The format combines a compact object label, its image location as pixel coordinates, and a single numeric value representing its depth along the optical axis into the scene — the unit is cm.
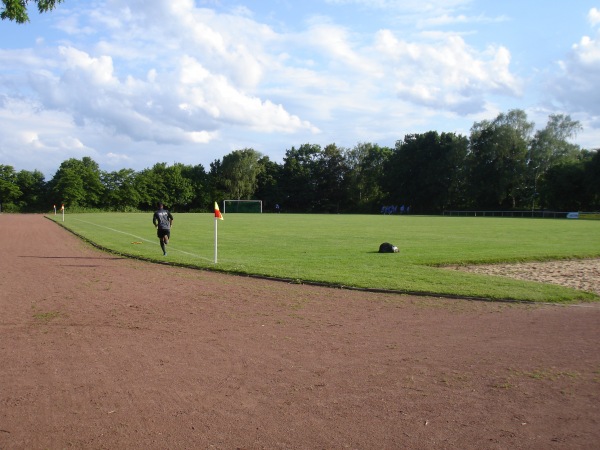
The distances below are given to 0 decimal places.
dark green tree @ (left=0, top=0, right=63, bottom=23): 1423
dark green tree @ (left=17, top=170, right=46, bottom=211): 10056
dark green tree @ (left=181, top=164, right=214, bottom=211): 11525
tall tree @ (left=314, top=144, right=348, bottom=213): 11744
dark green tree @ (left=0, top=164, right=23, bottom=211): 9785
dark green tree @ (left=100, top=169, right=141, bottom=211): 10525
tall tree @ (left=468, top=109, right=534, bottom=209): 8831
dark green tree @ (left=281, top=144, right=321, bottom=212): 11800
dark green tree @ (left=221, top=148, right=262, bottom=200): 11500
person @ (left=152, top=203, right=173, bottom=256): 1880
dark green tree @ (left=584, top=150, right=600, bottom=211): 7600
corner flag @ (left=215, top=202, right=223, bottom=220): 1593
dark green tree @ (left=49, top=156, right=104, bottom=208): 9856
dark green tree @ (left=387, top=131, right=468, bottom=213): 9788
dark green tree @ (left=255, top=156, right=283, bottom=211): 11856
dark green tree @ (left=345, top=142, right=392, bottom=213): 11288
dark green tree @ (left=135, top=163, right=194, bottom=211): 11031
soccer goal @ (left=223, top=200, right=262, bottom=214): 10431
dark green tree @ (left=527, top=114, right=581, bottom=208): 8775
